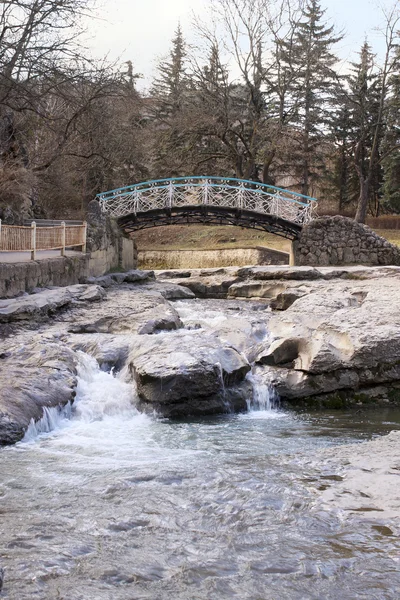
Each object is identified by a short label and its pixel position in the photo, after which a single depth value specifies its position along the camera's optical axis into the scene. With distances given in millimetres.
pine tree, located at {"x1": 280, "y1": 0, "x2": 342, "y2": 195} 38656
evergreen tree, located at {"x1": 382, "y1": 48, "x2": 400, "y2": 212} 38138
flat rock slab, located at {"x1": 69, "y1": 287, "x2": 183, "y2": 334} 11836
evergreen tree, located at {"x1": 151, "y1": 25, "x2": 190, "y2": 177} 38531
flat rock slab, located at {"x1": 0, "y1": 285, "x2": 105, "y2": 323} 11828
